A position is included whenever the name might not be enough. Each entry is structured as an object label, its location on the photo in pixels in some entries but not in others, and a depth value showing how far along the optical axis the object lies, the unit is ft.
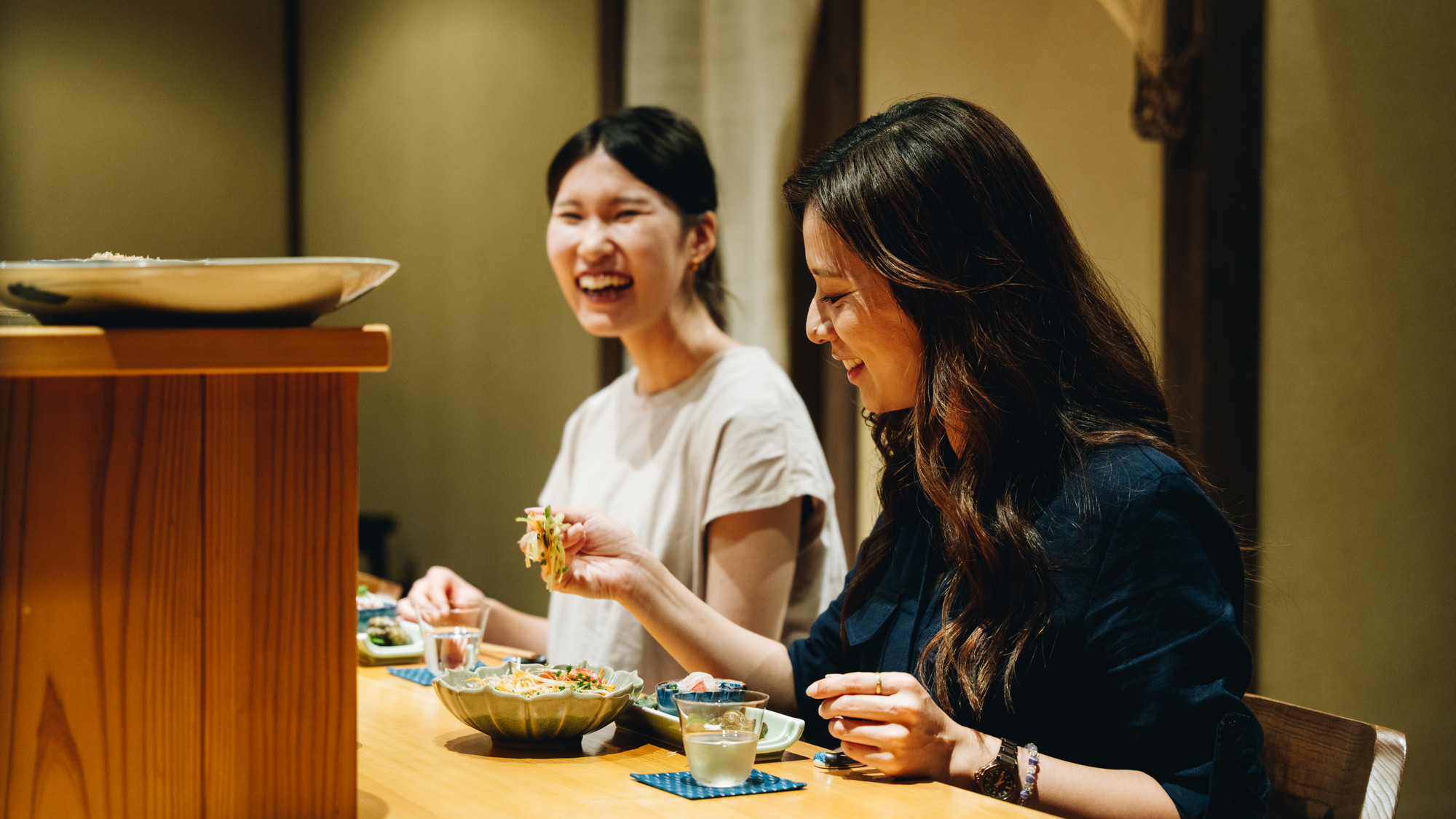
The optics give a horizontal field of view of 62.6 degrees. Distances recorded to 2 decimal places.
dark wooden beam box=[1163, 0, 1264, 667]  9.18
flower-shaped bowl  4.65
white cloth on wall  11.96
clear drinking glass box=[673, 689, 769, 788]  4.23
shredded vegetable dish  4.76
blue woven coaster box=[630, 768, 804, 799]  4.19
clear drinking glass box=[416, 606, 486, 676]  5.84
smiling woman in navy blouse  4.36
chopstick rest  4.64
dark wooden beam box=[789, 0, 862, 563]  11.59
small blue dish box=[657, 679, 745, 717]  4.35
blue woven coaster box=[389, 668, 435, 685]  6.31
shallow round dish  3.30
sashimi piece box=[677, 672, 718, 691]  4.87
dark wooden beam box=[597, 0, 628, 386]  13.88
